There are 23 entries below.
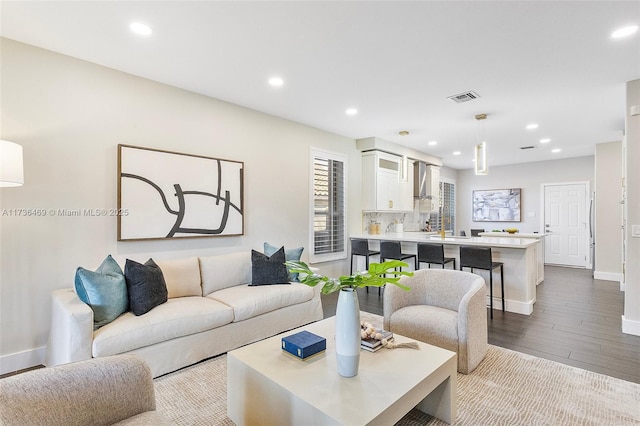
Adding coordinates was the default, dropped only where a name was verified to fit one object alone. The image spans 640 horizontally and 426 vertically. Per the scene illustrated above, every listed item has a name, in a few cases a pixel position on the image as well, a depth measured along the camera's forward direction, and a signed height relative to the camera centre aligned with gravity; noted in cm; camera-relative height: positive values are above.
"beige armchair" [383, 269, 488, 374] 256 -84
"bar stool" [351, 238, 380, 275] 542 -56
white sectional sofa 228 -87
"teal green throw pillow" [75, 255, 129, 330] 242 -61
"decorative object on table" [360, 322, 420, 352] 207 -82
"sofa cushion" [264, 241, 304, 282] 390 -47
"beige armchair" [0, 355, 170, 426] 120 -73
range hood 718 +81
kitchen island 411 -73
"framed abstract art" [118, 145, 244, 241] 320 +23
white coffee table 150 -88
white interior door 770 -19
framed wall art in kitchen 870 +31
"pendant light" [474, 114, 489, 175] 418 +75
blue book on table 194 -80
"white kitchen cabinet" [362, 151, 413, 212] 600 +64
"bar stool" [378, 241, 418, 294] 497 -57
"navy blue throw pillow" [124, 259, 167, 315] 264 -61
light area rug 203 -127
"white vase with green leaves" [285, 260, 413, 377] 171 -51
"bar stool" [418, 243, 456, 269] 459 -56
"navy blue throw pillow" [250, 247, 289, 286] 360 -61
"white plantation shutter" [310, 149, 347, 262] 521 +16
